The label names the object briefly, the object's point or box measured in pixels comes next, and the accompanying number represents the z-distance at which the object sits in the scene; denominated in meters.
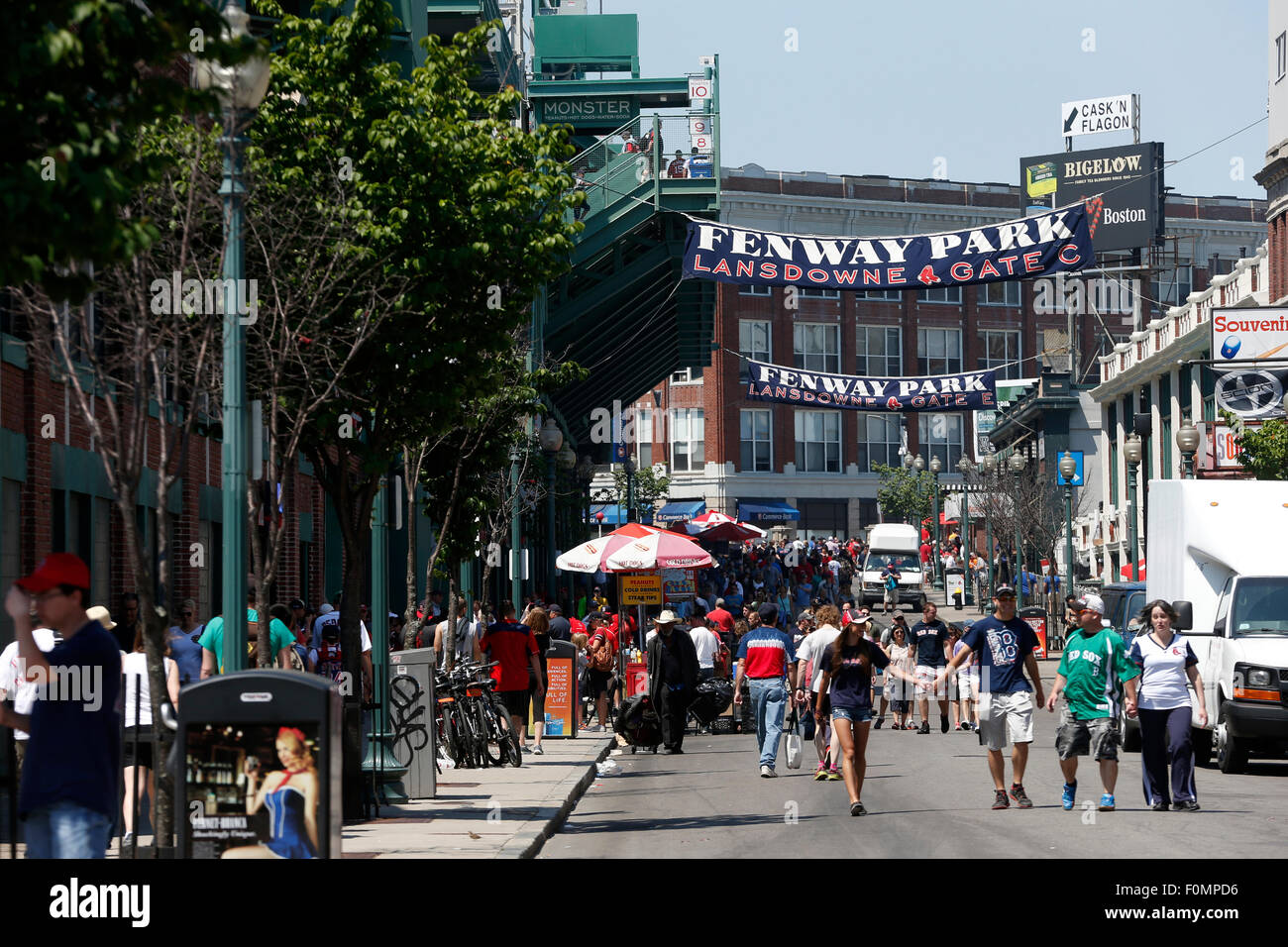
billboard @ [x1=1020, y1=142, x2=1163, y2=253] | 75.44
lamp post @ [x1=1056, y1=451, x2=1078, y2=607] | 51.09
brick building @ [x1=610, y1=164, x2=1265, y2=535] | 88.94
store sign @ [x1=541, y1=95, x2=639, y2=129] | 41.75
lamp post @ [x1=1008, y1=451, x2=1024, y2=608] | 55.62
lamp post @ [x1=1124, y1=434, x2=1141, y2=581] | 37.53
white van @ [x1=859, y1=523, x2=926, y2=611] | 62.75
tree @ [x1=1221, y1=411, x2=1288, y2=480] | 35.84
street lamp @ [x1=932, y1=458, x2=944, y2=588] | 72.26
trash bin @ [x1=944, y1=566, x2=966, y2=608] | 61.56
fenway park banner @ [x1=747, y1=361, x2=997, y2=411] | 36.88
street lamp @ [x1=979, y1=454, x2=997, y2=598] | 61.28
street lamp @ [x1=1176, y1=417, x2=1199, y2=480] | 33.69
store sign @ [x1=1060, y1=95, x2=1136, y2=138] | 89.19
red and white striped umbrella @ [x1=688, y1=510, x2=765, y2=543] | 42.88
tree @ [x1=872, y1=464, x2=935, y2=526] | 84.19
